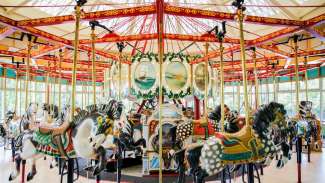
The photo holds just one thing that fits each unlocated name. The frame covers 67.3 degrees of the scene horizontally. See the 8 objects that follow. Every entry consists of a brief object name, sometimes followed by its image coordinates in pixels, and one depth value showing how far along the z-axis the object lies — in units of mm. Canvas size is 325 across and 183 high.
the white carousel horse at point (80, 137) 3562
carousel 3629
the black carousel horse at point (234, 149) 3395
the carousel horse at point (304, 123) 6550
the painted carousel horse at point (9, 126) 7820
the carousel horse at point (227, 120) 4875
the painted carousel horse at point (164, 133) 6371
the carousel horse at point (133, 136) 5582
